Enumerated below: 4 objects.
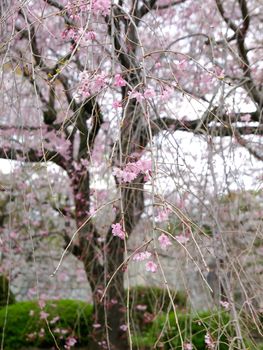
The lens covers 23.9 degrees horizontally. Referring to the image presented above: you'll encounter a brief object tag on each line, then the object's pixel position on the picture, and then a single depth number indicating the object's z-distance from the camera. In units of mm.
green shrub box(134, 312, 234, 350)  5387
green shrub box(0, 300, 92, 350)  8008
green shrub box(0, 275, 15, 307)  8893
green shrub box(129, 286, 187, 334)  7012
